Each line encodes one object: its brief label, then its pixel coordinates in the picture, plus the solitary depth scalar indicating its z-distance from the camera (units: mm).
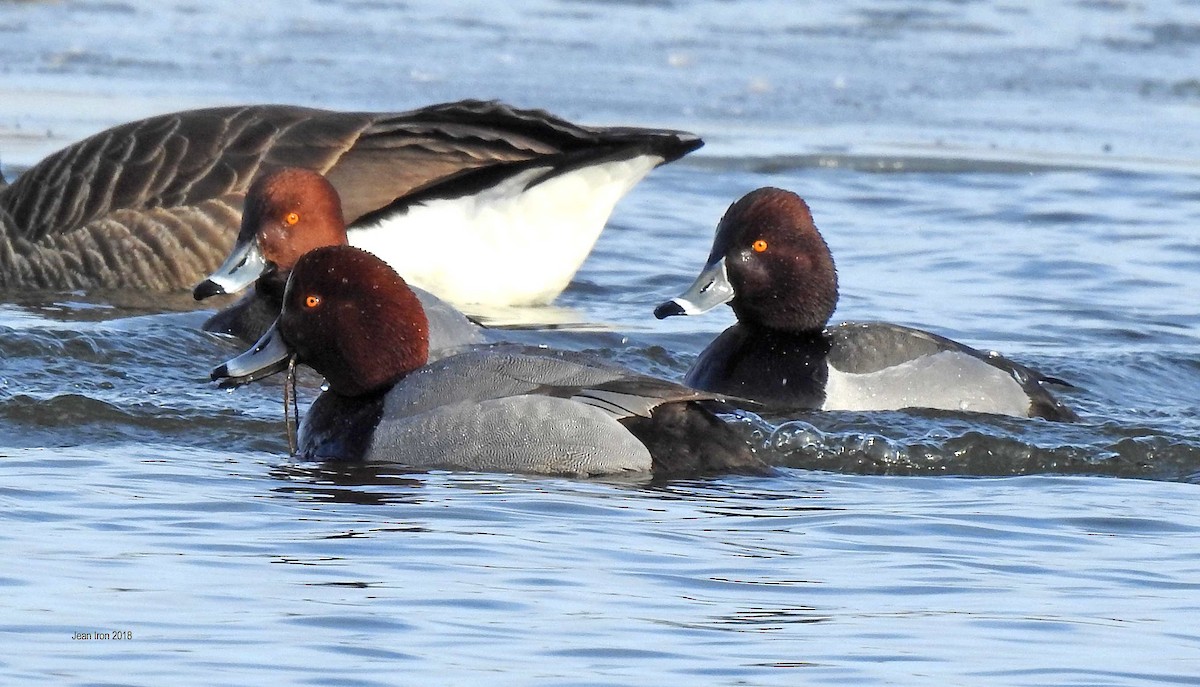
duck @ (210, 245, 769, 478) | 13703
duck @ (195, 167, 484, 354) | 18281
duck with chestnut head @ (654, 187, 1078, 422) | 16172
